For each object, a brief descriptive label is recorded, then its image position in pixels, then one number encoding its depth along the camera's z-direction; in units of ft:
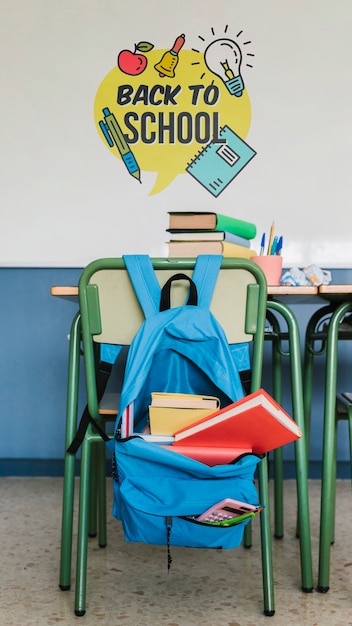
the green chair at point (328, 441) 5.99
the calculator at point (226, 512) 4.83
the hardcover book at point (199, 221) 6.22
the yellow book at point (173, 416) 5.05
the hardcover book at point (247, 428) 4.64
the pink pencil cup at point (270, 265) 6.43
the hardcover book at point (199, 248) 6.25
